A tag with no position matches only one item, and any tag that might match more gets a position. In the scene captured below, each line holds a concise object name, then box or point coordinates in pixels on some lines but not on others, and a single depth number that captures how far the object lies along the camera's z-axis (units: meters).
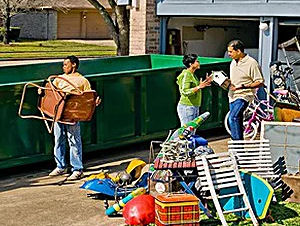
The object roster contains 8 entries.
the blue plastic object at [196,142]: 7.72
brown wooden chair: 8.75
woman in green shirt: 9.62
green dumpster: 9.21
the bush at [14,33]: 47.68
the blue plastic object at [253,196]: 7.27
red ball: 7.10
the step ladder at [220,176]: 7.13
